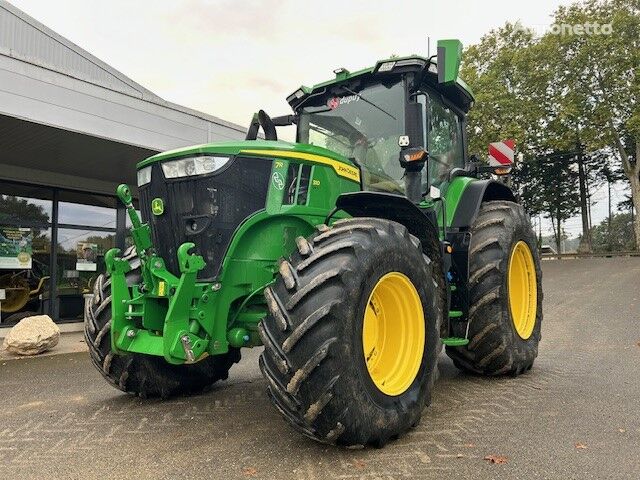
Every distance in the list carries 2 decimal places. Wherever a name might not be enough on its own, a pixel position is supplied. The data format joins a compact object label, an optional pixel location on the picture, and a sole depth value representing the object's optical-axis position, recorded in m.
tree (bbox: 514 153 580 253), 32.28
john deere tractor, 2.87
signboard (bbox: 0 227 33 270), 9.84
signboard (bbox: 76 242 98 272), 11.02
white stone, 7.51
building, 7.12
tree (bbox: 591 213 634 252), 37.41
